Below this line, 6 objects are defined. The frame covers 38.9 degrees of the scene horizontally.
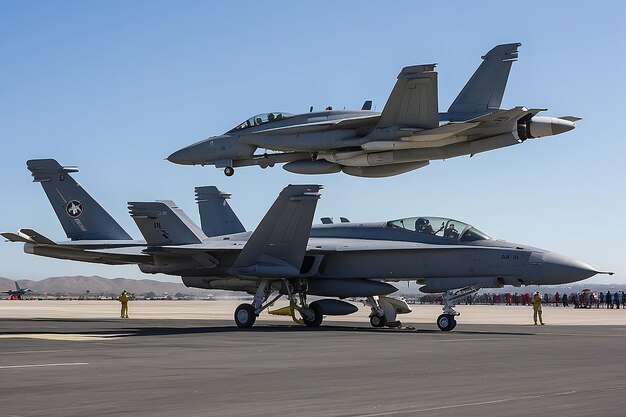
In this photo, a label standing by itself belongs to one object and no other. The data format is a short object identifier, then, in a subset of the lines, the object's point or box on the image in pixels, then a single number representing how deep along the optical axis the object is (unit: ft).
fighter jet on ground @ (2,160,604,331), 81.82
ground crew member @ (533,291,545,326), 106.22
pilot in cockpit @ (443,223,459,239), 84.69
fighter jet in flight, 84.64
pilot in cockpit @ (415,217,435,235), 86.22
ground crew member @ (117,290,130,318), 121.08
